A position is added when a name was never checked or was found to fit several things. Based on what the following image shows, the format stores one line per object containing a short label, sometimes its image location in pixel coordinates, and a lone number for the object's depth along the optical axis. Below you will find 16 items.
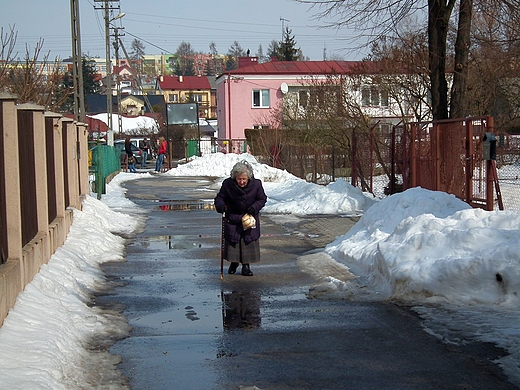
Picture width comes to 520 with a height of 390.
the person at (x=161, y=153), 41.89
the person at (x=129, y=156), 41.52
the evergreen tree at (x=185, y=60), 172.62
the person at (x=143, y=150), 51.62
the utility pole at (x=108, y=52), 44.94
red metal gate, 13.75
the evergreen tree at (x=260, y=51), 170.21
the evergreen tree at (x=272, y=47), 115.66
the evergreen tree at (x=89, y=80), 92.78
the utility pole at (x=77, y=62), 23.95
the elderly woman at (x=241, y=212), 10.57
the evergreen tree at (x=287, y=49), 86.81
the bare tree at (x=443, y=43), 17.19
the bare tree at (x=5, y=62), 17.81
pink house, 58.91
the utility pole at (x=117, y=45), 54.88
